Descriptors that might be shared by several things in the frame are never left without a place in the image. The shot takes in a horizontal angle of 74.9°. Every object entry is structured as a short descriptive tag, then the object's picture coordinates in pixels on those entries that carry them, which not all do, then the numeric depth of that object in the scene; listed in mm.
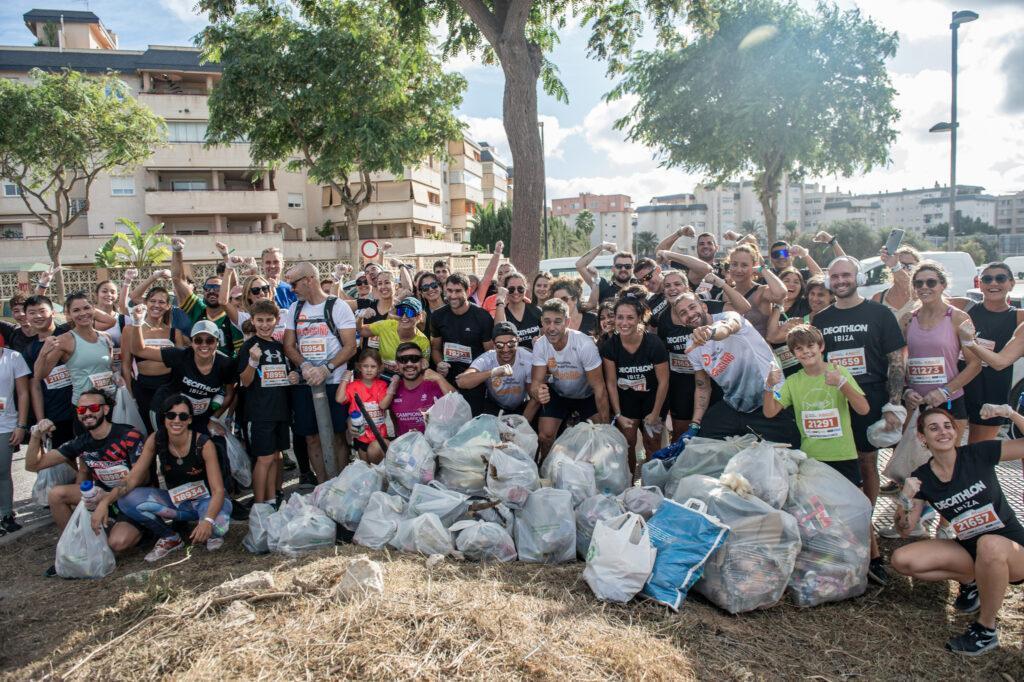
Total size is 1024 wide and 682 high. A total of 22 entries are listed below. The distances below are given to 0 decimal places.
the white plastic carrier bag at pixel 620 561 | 3465
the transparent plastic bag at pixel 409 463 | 4535
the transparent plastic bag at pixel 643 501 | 4086
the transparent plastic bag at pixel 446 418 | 4816
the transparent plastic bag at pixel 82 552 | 4352
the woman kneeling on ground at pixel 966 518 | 3283
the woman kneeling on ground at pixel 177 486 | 4605
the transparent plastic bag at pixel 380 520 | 4211
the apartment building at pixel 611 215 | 122750
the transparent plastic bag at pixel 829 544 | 3586
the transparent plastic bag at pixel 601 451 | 4586
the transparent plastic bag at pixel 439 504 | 4215
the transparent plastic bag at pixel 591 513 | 4086
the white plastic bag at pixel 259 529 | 4469
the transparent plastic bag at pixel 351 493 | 4492
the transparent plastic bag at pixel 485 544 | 4004
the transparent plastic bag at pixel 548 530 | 4034
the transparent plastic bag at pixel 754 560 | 3461
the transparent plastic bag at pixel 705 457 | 4117
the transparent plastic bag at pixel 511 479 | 4270
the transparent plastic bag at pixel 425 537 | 4000
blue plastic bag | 3438
